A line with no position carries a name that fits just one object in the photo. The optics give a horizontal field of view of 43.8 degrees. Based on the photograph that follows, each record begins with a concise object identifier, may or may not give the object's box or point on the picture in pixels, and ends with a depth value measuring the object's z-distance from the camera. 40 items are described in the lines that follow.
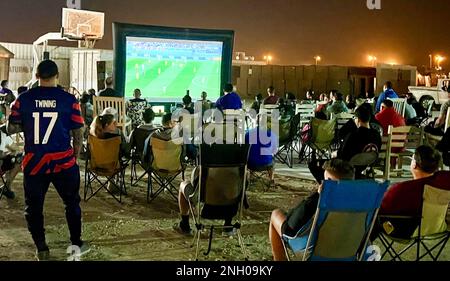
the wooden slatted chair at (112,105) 9.12
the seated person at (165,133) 6.25
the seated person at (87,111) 9.44
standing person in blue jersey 4.23
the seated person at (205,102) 10.71
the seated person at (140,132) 6.62
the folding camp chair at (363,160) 5.75
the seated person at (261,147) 6.54
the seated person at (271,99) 12.93
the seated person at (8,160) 5.82
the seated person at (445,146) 6.70
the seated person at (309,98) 13.48
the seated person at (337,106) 10.65
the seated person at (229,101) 10.52
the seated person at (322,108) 9.26
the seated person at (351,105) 12.18
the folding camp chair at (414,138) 7.64
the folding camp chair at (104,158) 6.17
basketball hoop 26.83
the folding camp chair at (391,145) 7.16
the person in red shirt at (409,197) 3.90
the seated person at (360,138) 6.35
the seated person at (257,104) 11.80
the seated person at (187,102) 10.00
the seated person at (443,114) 8.34
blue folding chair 3.31
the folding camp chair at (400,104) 11.24
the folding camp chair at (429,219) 3.87
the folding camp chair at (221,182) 4.46
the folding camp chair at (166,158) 6.19
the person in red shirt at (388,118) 8.44
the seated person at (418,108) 12.13
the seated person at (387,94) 11.72
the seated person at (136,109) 10.04
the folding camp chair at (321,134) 8.45
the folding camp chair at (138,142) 6.62
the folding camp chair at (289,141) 8.62
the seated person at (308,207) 3.57
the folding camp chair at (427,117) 11.97
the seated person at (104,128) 6.23
